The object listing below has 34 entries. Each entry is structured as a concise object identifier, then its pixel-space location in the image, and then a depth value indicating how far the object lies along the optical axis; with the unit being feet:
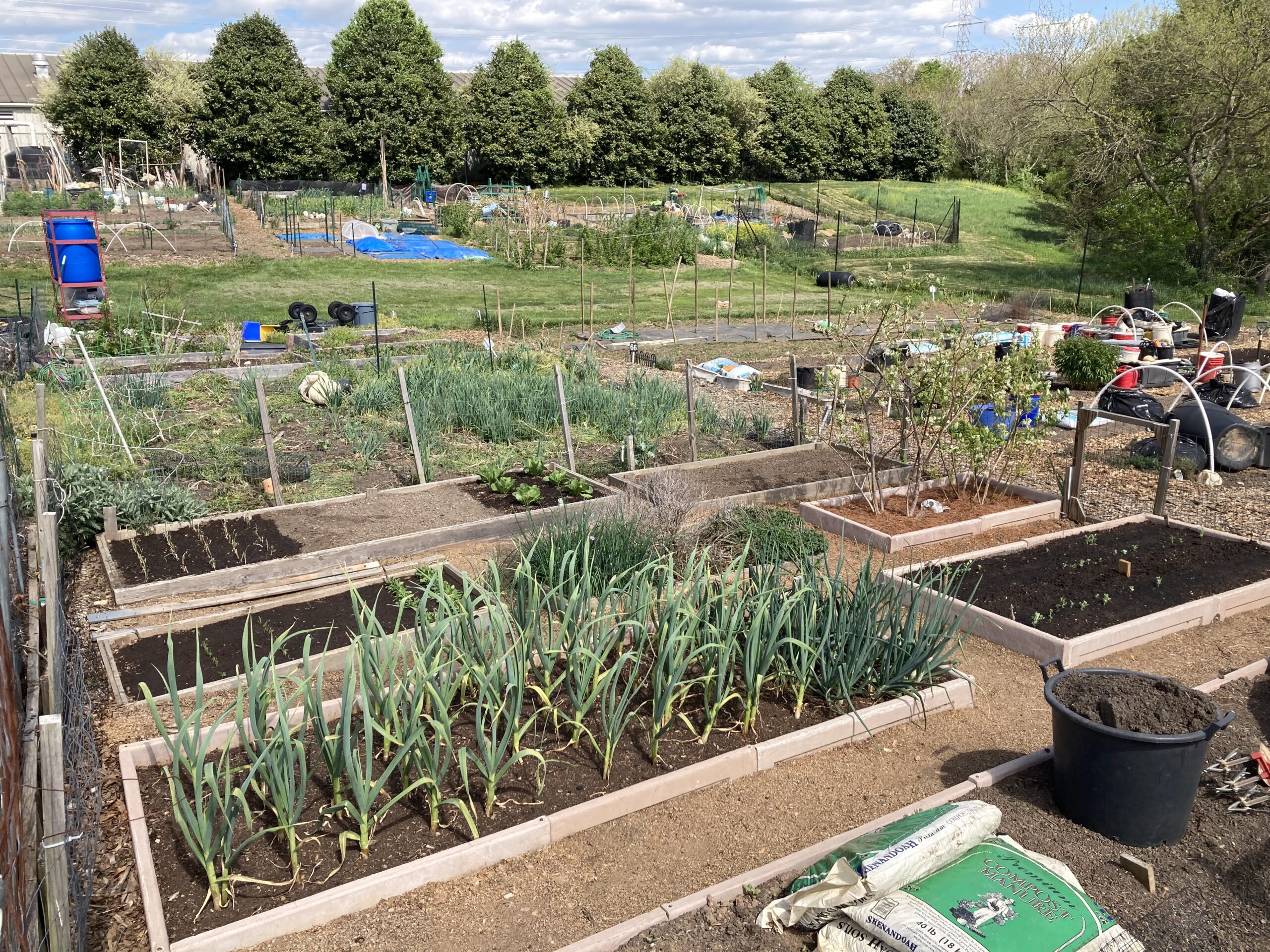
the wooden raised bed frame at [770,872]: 10.07
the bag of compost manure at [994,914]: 9.34
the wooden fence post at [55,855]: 8.25
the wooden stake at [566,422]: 25.76
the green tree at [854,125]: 150.92
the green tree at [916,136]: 155.02
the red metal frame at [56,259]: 42.91
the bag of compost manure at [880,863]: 9.91
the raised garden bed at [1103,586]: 17.57
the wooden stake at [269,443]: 22.79
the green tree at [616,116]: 137.28
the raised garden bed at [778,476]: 25.04
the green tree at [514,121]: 129.49
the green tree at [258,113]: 114.83
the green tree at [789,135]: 147.43
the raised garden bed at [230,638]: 15.85
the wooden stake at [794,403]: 29.68
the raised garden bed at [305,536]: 19.66
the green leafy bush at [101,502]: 21.09
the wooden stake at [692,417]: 27.66
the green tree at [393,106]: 121.80
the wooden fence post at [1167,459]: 23.15
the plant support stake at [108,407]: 24.20
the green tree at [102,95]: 112.68
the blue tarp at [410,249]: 77.77
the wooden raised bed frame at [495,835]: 10.15
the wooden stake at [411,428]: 24.71
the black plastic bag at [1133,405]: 32.55
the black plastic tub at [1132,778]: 11.29
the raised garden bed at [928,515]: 22.65
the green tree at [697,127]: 140.67
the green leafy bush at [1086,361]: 38.81
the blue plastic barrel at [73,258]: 43.60
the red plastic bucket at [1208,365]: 37.88
